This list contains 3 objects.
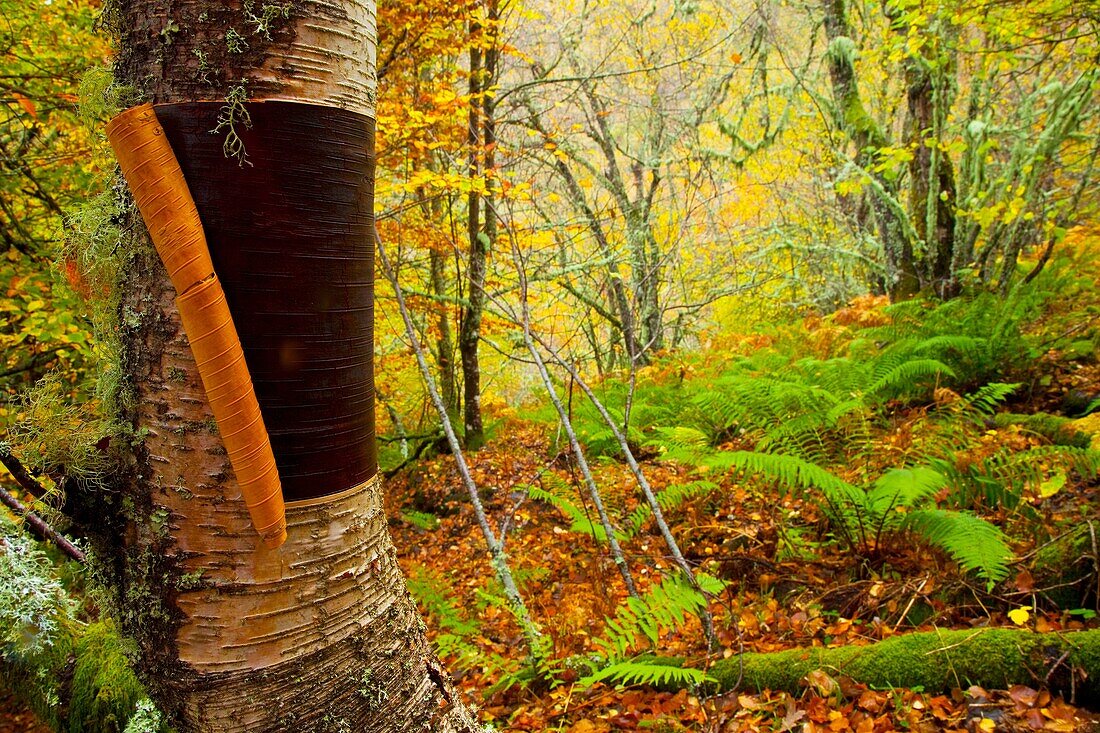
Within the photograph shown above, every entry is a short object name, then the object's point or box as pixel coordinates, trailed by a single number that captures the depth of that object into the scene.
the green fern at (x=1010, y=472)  3.04
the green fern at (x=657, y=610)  2.72
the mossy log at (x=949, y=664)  2.07
